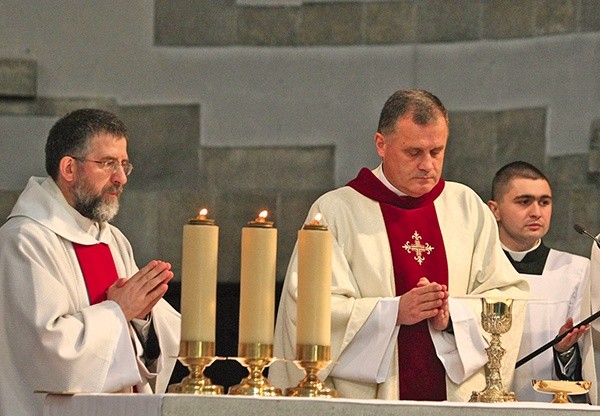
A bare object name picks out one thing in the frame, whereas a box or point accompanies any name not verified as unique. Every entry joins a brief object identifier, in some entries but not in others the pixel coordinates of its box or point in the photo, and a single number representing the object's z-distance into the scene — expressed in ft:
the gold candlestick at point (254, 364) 28.30
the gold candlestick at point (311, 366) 28.35
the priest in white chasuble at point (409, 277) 35.88
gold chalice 32.27
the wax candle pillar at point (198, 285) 28.45
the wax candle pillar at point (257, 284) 28.45
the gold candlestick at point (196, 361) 28.25
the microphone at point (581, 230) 38.08
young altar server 43.37
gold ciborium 31.50
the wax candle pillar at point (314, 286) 28.50
